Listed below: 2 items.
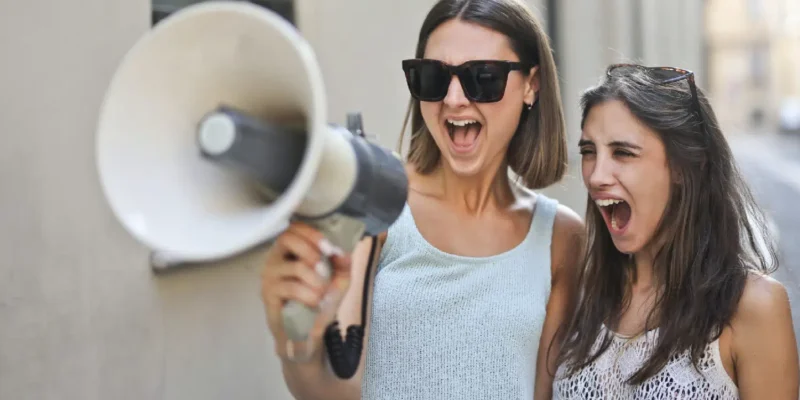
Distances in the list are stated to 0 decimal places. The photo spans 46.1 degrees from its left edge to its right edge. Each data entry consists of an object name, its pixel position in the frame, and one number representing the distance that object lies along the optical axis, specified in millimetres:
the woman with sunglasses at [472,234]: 2223
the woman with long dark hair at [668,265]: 2184
